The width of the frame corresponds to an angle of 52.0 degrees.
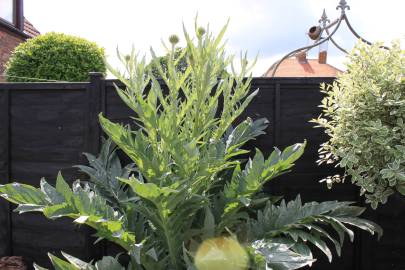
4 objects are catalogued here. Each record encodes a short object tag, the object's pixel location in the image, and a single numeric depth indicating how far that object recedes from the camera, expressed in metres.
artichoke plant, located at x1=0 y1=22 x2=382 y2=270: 2.14
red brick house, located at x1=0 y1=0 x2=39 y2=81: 6.93
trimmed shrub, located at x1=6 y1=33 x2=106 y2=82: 4.77
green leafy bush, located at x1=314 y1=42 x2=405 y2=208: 2.28
